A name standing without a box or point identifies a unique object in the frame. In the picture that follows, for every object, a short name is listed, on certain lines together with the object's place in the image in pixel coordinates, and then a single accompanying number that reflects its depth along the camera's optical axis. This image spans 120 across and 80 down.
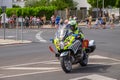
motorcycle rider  12.95
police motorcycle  12.30
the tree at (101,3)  66.84
